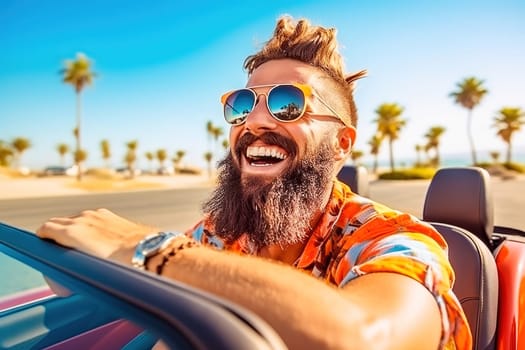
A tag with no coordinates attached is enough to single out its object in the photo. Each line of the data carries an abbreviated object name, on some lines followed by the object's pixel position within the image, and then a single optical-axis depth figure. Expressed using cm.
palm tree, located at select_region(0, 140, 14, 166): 6991
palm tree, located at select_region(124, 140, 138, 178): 7850
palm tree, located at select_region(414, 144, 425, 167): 7944
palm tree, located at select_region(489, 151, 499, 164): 5548
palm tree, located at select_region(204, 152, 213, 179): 9106
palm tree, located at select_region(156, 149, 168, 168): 9906
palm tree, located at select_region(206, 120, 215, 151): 7969
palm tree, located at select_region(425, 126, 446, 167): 5875
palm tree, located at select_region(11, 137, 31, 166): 7467
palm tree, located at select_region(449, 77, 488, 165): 4944
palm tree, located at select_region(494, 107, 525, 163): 5062
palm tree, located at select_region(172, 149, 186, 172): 9626
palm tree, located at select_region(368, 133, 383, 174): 7431
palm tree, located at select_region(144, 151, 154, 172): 10544
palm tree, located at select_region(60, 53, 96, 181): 4178
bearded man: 76
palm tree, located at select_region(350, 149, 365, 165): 8573
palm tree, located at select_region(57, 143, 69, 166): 9356
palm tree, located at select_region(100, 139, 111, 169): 8931
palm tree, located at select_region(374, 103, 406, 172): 5347
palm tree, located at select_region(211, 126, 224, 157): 8031
